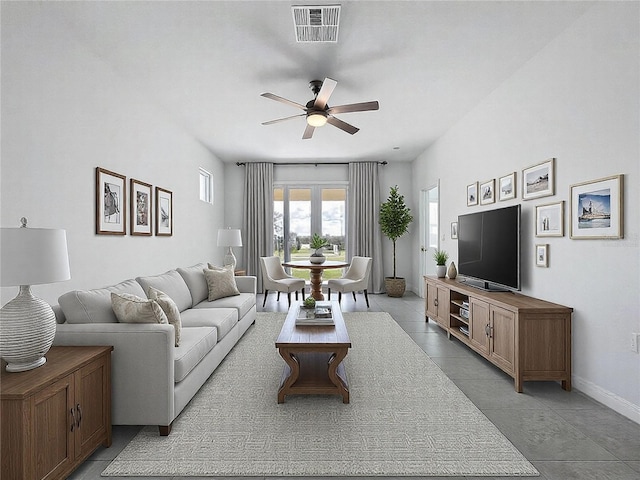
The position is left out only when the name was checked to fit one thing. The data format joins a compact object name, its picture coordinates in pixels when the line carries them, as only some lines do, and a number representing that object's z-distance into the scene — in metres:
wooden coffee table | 2.55
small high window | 6.36
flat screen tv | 3.31
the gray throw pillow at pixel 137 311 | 2.31
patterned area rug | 1.85
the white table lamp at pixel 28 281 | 1.61
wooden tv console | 2.73
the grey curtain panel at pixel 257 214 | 7.45
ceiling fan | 3.32
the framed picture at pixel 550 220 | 2.89
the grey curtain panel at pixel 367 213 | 7.43
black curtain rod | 7.51
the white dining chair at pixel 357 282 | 5.92
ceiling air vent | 2.46
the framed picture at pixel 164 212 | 4.34
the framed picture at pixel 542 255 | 3.06
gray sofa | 2.13
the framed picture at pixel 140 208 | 3.74
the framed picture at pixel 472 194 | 4.38
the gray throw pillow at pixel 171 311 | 2.61
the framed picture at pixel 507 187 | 3.54
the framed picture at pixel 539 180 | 2.99
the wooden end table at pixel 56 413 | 1.49
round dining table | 5.70
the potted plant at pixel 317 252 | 5.91
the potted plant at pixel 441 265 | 4.86
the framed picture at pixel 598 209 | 2.36
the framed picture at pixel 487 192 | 3.94
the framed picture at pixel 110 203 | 3.13
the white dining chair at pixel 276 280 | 5.91
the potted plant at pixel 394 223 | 6.93
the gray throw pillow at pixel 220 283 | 4.33
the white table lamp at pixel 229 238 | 5.73
